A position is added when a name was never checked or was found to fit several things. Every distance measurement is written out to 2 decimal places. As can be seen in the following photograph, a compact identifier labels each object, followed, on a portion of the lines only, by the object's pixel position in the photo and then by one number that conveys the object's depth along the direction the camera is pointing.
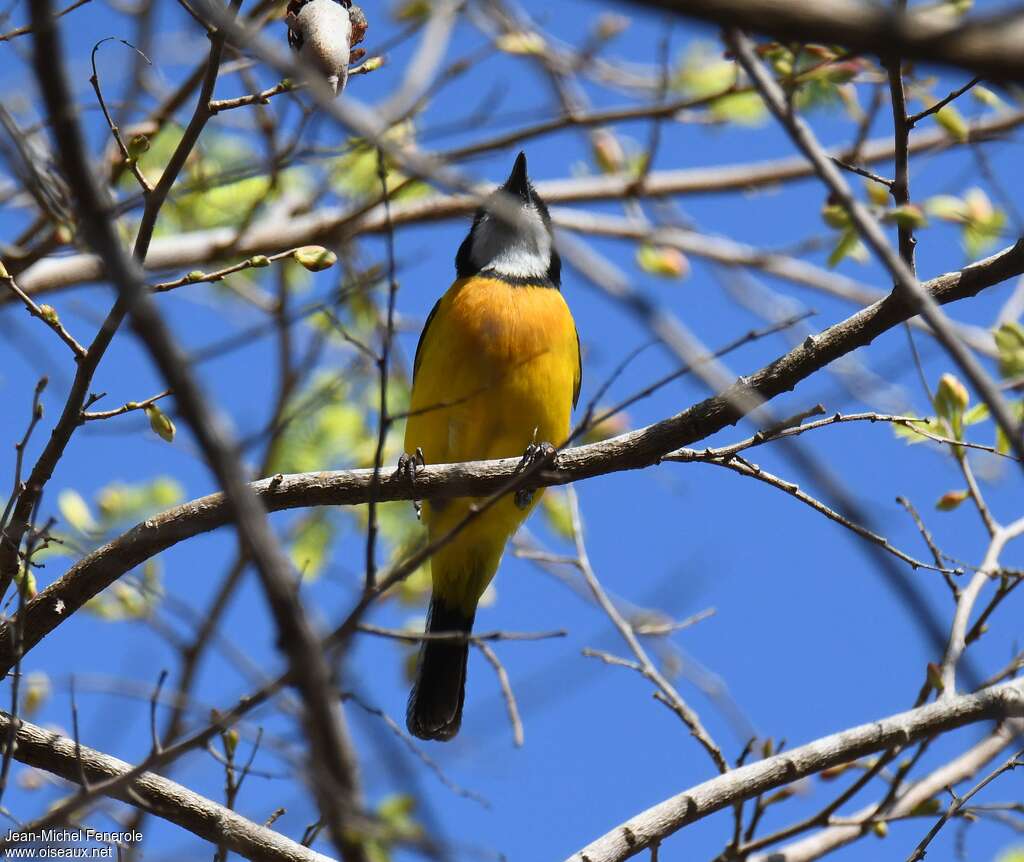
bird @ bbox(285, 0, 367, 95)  6.53
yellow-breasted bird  10.61
